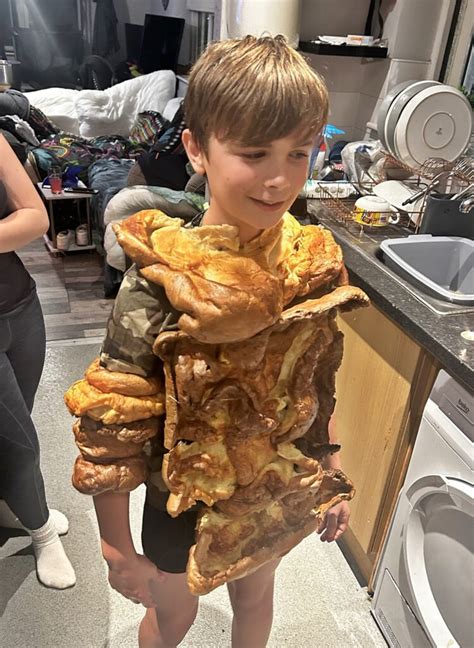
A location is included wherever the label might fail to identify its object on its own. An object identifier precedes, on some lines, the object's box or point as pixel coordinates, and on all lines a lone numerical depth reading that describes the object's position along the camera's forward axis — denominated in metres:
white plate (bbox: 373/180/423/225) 1.93
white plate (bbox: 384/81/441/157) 1.89
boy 0.61
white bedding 5.02
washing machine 1.18
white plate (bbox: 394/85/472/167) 1.82
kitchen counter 1.21
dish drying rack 1.87
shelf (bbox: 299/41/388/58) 2.14
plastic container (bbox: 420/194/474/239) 1.69
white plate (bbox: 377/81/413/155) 1.97
